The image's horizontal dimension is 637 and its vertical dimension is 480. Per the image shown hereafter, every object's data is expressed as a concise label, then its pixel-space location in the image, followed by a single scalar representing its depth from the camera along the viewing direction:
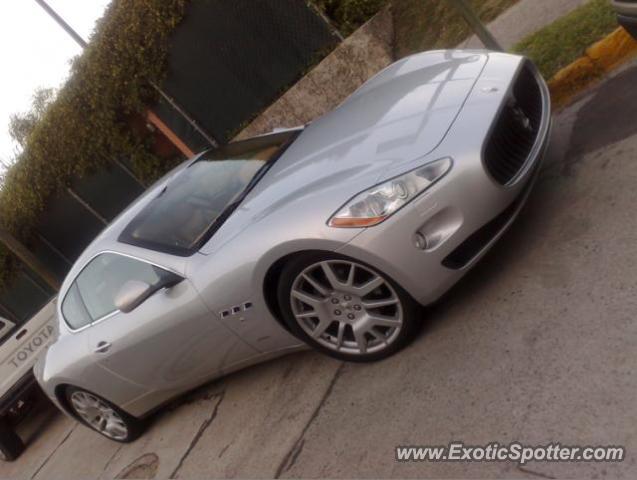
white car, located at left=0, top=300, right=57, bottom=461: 6.68
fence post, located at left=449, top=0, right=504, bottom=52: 6.22
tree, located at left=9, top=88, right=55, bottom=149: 12.76
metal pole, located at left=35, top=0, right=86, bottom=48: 10.69
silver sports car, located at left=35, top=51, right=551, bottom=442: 3.56
